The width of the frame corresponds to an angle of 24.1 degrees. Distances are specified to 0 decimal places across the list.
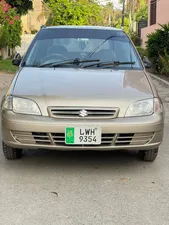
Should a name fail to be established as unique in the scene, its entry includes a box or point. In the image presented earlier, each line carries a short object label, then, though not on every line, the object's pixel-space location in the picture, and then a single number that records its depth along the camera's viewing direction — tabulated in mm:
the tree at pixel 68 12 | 40125
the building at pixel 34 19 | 52000
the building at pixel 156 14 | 25367
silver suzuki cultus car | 4086
